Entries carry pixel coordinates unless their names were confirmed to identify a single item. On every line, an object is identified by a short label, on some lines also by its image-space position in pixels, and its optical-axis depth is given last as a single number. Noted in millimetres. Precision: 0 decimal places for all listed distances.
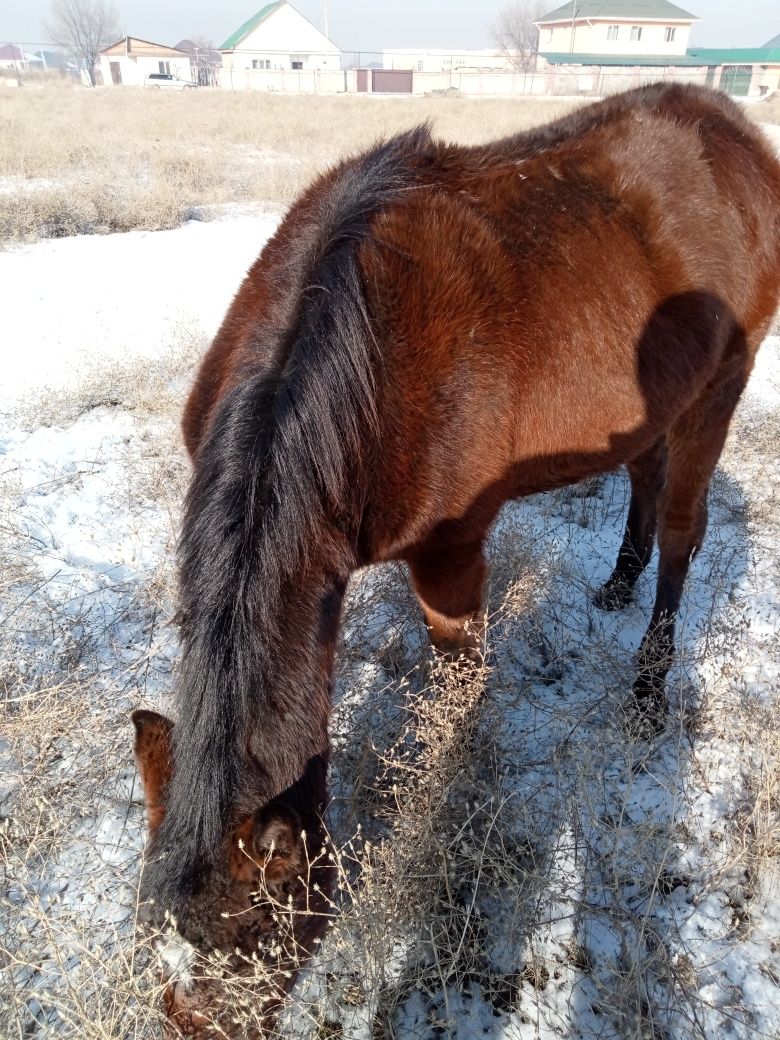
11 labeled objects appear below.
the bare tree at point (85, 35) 66188
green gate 46000
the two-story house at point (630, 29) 56875
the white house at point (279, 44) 58844
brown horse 1375
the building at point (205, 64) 52438
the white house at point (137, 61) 59750
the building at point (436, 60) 66750
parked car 48000
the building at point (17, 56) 107250
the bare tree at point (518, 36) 72875
